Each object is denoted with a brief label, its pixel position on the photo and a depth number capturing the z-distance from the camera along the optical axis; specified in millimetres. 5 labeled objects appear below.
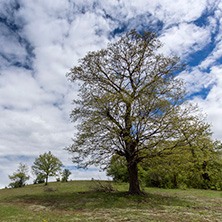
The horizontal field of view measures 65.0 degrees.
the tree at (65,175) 48962
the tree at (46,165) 41656
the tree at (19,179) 43594
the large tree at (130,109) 15117
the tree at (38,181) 48147
